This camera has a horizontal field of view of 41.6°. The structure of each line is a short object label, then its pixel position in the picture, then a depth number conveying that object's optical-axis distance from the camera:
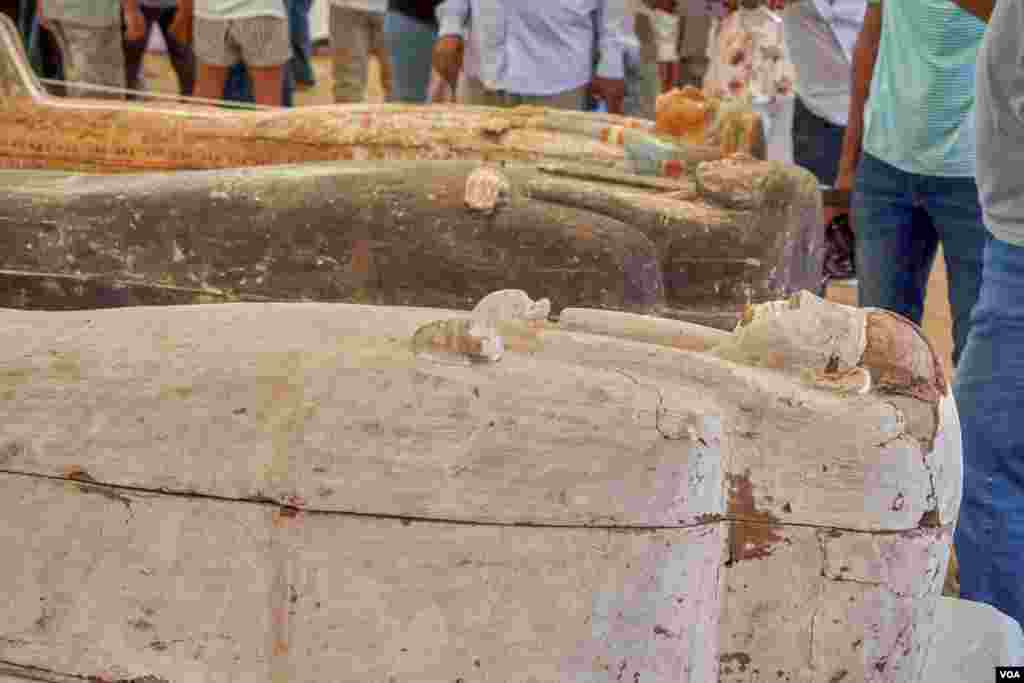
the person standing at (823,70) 4.84
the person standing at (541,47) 4.84
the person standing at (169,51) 7.16
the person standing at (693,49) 6.29
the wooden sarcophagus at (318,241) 3.12
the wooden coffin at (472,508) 1.73
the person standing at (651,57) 6.48
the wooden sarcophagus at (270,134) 3.92
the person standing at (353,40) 6.96
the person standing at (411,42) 6.07
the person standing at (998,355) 2.52
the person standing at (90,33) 5.89
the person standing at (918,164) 3.31
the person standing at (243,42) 5.34
